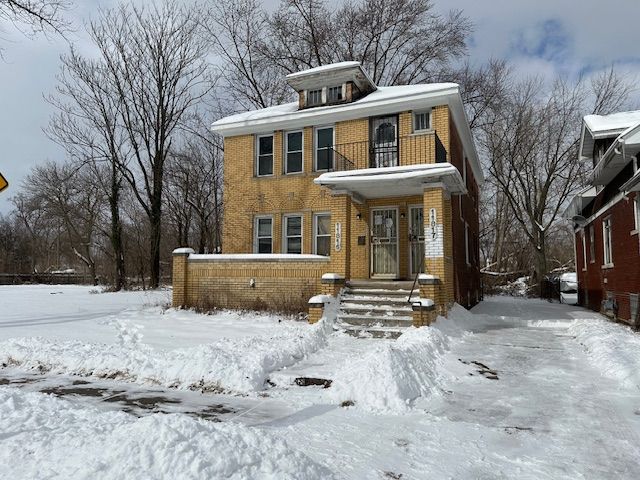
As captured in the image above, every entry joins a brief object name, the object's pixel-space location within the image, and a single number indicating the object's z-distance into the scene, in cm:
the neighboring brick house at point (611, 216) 1162
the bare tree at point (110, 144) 2423
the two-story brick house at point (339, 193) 1263
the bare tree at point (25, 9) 1068
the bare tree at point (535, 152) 2866
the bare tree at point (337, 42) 2816
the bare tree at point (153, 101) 2411
